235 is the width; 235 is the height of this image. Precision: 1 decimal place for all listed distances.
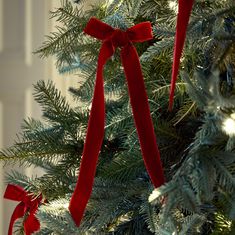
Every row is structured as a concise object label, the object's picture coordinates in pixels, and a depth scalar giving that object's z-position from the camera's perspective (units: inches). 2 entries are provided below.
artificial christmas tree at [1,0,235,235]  56.8
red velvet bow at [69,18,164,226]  59.0
